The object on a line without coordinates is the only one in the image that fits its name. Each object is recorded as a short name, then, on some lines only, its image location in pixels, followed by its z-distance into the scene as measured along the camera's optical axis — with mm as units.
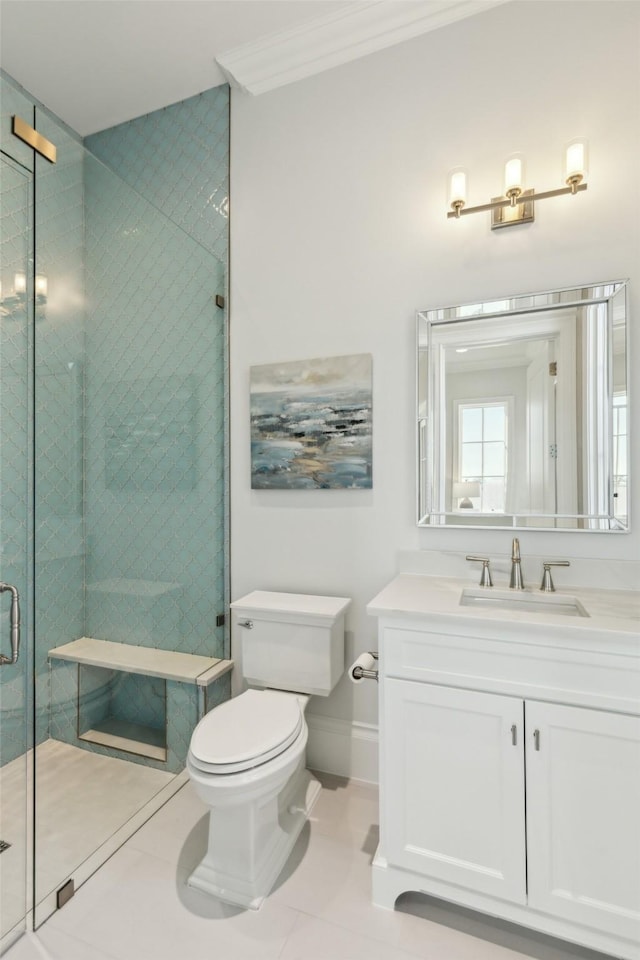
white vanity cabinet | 1163
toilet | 1345
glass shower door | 1362
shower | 1428
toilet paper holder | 1518
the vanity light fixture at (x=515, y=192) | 1581
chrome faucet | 1630
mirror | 1621
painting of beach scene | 1969
